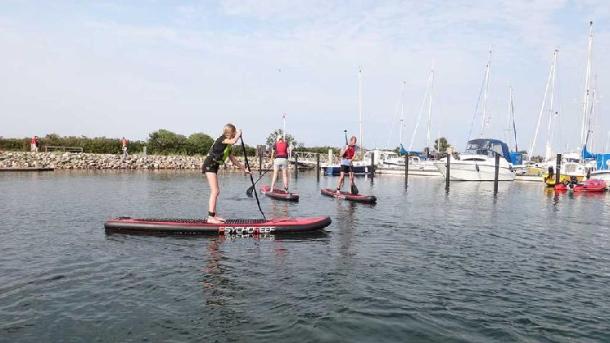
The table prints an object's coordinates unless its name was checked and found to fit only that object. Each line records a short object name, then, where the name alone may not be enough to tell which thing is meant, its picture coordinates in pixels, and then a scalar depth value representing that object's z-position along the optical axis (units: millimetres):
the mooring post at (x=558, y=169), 35481
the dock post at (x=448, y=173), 34600
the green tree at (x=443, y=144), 96500
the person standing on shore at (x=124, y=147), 56978
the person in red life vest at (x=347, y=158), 21531
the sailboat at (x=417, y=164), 54000
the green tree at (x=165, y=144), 68812
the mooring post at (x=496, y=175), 32334
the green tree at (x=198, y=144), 71688
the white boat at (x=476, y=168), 46781
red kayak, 33750
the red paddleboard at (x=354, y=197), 20750
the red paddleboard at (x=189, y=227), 12023
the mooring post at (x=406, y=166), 38719
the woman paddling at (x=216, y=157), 12133
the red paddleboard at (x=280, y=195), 21342
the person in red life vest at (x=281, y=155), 21562
